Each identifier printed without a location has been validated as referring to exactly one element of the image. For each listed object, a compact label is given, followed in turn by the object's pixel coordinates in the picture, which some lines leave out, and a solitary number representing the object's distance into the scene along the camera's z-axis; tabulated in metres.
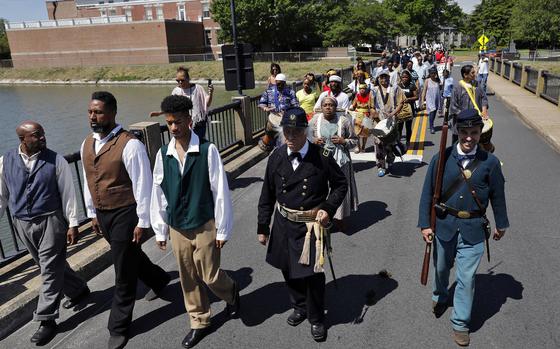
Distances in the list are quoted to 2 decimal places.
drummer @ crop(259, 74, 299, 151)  8.76
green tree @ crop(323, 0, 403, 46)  62.78
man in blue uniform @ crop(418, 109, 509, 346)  3.61
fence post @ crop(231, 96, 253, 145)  10.66
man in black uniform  3.70
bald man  3.96
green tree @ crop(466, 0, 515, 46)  76.81
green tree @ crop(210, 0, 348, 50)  60.59
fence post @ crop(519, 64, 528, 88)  23.20
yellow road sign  29.76
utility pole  10.68
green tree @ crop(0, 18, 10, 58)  88.44
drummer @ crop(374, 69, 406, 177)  8.71
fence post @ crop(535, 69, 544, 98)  19.23
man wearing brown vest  3.76
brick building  69.50
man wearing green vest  3.64
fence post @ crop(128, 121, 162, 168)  6.72
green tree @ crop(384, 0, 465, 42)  75.56
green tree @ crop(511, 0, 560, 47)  54.56
